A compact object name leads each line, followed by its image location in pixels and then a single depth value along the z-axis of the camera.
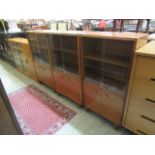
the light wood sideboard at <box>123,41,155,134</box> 1.10
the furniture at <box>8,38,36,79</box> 2.82
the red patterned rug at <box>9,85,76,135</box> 1.75
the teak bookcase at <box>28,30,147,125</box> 1.43
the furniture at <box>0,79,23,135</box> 0.74
